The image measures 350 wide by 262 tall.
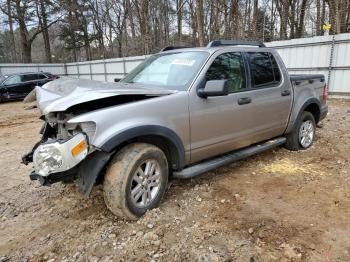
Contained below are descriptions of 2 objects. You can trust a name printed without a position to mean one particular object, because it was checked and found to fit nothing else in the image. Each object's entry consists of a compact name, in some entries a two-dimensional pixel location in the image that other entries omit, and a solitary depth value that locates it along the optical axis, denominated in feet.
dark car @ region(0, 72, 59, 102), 53.78
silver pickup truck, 9.75
